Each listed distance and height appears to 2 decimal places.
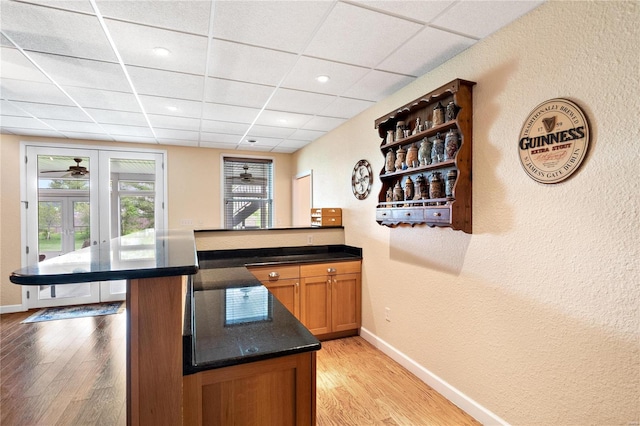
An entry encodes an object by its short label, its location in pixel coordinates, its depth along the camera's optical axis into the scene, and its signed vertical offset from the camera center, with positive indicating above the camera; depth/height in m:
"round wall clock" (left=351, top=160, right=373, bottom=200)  3.21 +0.34
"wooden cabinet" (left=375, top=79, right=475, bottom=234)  2.02 +0.35
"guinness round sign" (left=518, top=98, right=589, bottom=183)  1.47 +0.35
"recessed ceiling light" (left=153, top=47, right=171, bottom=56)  2.04 +1.10
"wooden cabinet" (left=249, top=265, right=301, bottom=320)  3.02 -0.71
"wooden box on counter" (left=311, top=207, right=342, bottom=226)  3.72 -0.07
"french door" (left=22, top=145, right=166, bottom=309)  4.38 +0.15
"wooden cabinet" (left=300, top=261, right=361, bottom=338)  3.18 -0.94
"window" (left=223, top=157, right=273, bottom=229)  5.36 +0.35
